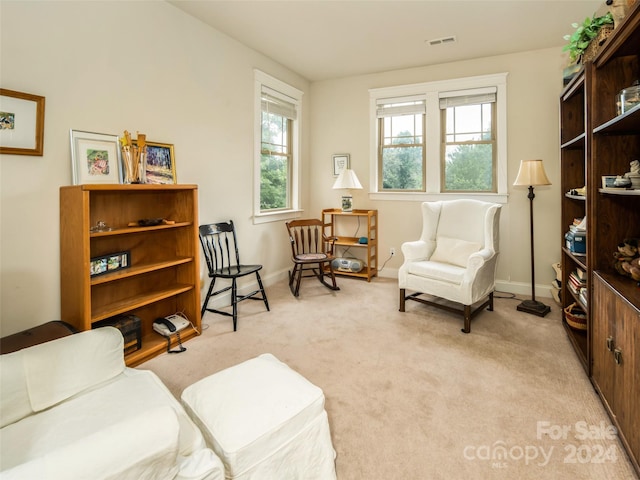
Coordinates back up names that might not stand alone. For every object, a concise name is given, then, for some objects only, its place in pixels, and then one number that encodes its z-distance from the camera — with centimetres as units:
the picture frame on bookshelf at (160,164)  268
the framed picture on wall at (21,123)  192
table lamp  439
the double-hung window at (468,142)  409
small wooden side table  171
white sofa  76
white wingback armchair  294
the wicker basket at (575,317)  255
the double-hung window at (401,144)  442
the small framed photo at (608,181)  189
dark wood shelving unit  163
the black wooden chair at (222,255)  305
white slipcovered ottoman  117
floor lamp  329
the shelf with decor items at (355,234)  446
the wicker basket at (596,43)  193
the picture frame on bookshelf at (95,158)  223
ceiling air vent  349
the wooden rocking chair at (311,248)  389
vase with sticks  234
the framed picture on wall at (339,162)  480
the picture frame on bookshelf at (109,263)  223
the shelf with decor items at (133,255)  207
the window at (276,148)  399
